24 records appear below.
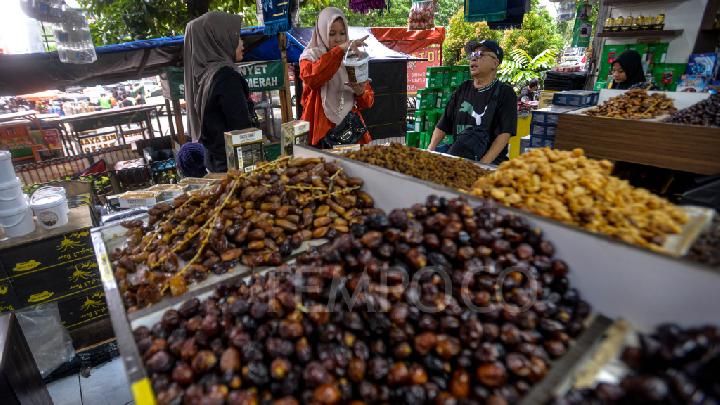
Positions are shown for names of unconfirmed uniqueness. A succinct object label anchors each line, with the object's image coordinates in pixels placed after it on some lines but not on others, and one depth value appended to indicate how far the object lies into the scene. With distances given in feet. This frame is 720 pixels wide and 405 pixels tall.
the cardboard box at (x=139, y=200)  8.92
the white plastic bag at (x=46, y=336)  9.17
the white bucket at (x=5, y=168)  8.52
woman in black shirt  9.93
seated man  10.60
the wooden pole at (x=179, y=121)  19.30
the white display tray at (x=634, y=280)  3.12
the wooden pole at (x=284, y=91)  18.57
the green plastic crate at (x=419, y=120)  21.75
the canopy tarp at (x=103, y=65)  14.35
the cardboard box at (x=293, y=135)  8.54
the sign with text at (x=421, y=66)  34.83
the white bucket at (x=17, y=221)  8.66
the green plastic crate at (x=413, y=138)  22.07
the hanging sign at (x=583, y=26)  28.89
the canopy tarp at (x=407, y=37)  32.32
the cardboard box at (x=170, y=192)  9.04
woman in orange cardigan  10.97
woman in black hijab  17.07
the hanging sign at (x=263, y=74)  18.19
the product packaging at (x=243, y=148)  7.80
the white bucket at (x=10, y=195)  8.55
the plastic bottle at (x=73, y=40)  14.55
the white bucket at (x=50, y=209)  9.01
